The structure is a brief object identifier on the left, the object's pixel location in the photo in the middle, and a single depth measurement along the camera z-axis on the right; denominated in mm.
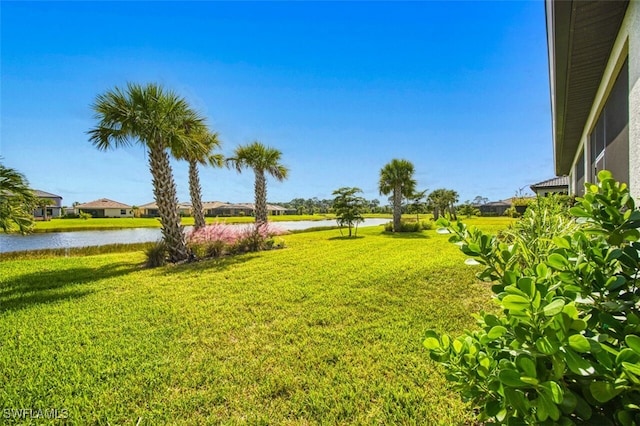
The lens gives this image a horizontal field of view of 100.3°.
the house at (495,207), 71844
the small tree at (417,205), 31156
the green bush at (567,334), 788
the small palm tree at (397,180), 21266
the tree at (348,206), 18453
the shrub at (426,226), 22506
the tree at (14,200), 7562
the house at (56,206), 47438
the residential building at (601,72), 2561
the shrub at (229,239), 10531
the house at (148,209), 67375
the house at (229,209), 72375
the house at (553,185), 16812
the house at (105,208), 57028
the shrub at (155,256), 9125
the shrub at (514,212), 18639
